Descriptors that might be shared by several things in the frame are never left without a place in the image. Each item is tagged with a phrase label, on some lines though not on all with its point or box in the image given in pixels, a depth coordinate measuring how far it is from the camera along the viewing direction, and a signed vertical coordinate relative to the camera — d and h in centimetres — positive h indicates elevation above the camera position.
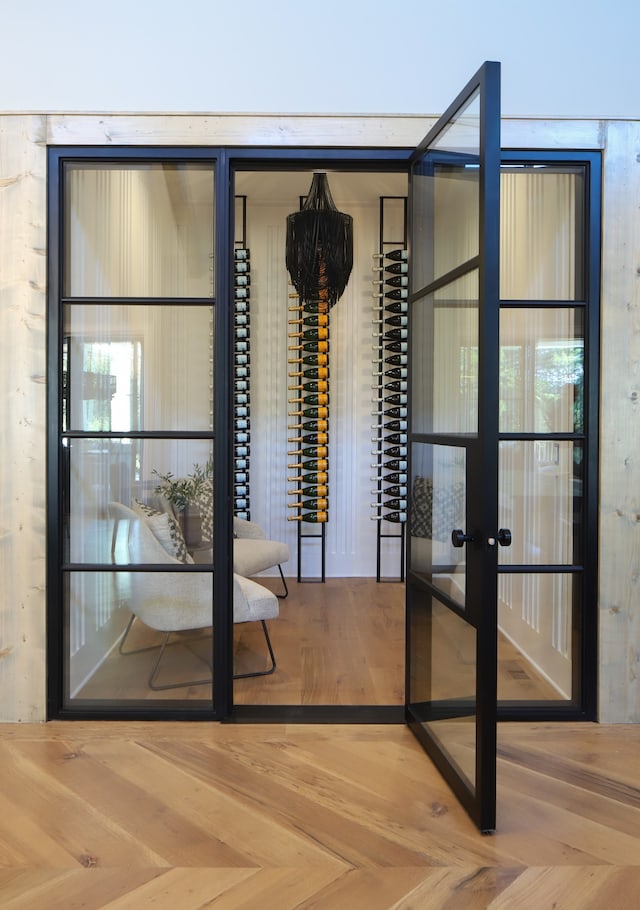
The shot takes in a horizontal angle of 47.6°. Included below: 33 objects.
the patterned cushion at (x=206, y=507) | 296 -27
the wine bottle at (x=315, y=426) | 551 +13
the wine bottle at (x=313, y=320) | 549 +94
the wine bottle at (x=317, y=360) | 552 +63
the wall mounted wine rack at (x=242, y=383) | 544 +47
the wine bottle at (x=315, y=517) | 553 -57
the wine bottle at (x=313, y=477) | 555 -27
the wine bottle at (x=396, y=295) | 551 +113
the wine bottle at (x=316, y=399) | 554 +33
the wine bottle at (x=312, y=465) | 552 -17
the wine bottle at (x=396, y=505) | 550 -47
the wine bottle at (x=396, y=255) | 541 +142
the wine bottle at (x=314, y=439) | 553 +3
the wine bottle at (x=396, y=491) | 549 -36
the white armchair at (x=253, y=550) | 432 -68
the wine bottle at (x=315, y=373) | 552 +53
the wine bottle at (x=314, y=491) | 554 -37
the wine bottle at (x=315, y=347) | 550 +73
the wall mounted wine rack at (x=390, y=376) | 547 +52
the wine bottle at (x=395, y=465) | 548 -17
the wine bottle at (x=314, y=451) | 554 -6
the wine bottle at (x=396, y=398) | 544 +34
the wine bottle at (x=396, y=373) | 544 +53
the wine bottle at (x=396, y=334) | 544 +83
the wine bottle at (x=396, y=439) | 548 +3
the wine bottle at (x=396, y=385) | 541 +44
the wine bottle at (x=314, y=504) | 554 -47
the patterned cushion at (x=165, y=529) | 295 -36
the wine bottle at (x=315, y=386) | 553 +43
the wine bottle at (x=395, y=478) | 546 -26
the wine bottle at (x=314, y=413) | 552 +23
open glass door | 217 +0
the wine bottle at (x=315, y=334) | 551 +83
